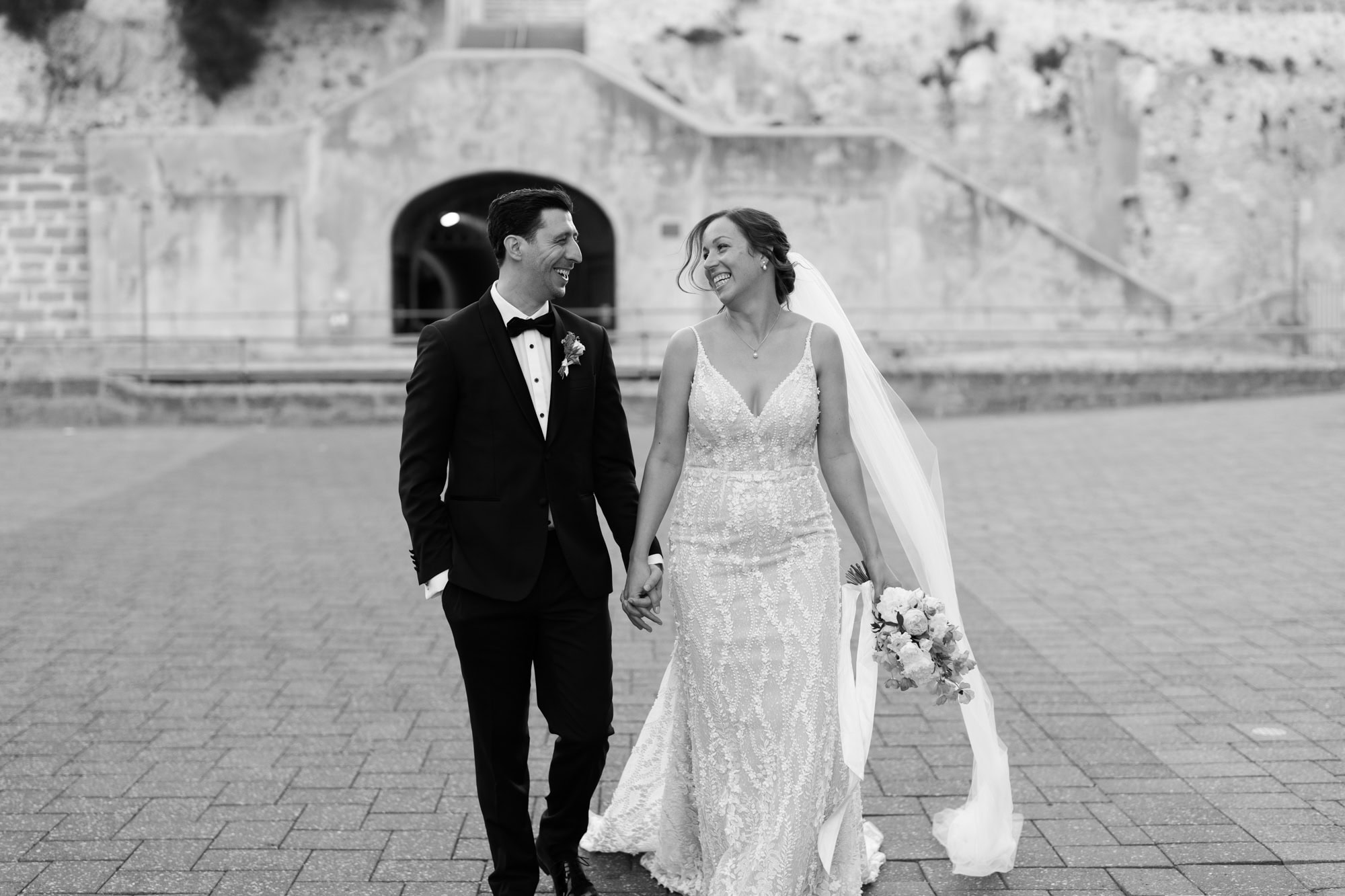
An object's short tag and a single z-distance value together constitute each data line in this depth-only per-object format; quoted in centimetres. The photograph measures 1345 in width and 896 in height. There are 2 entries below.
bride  383
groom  376
